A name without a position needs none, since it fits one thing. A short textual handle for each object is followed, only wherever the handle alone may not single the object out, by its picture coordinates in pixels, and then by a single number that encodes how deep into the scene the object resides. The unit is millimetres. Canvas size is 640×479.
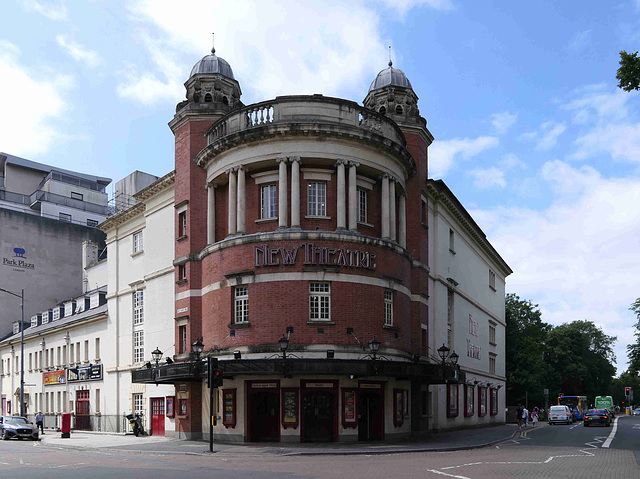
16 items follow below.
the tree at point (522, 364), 75875
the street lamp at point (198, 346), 32250
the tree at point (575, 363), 97125
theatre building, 32188
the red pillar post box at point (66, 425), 40184
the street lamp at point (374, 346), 31794
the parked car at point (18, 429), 39562
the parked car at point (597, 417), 57000
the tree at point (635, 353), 55156
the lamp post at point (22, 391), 47156
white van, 65688
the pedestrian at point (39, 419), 44866
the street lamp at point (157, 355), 36625
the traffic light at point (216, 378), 28656
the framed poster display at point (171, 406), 38694
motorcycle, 41356
